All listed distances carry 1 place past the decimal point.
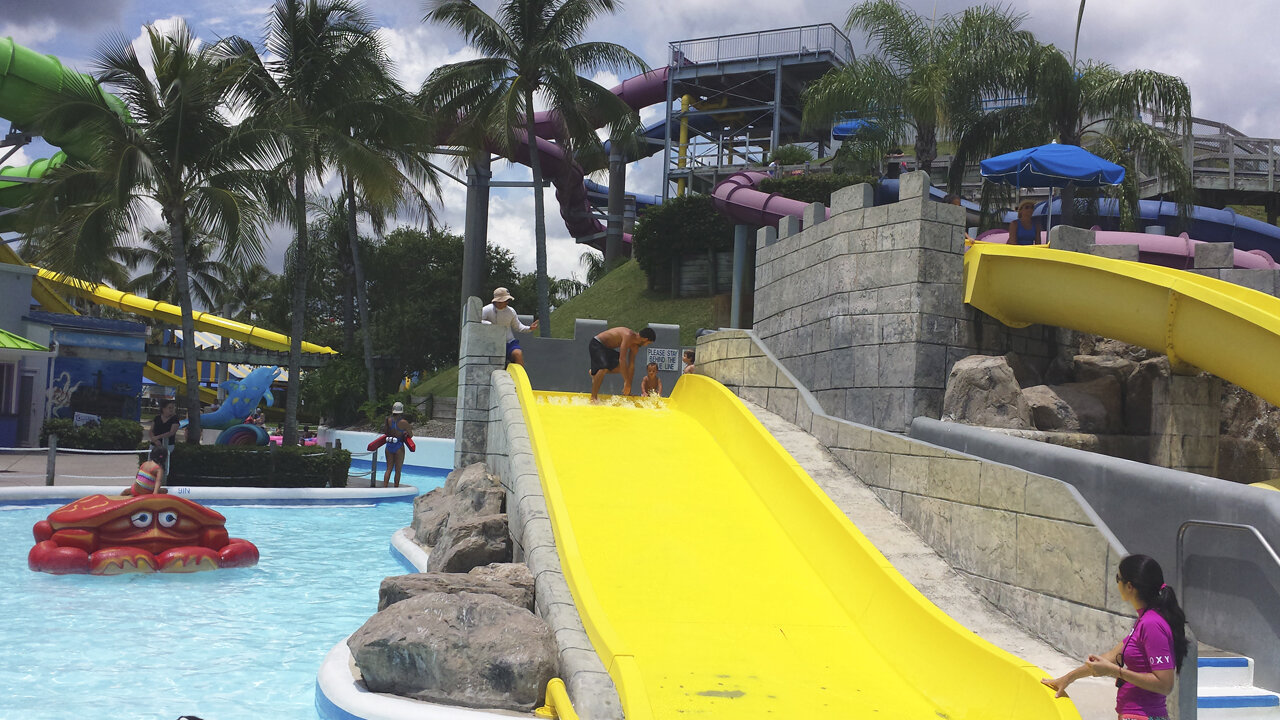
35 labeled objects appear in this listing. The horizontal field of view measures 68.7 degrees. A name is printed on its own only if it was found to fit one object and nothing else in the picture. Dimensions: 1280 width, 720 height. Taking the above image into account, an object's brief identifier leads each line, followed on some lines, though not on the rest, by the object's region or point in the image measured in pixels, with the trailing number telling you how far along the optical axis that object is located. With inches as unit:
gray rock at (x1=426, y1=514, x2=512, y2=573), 352.5
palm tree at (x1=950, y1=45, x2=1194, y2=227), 712.4
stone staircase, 240.4
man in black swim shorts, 501.7
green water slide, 868.0
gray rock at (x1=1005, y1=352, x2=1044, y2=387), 428.5
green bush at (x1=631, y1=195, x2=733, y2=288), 1206.3
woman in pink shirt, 174.7
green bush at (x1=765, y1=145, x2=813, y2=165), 1254.3
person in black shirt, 684.1
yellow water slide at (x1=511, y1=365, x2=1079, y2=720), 233.9
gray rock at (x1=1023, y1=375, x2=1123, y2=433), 383.9
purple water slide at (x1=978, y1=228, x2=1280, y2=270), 818.8
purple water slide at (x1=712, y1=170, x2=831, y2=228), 1034.1
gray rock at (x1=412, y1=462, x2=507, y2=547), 422.0
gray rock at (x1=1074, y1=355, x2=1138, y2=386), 429.7
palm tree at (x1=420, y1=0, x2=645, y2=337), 896.9
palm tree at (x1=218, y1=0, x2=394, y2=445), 780.0
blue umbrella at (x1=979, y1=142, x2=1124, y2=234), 561.0
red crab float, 419.2
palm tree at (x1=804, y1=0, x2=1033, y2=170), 738.2
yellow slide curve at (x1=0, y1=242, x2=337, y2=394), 1153.4
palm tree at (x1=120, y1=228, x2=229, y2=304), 1707.7
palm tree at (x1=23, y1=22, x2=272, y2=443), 701.8
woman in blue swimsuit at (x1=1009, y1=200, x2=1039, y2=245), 493.6
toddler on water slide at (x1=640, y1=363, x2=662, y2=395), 529.3
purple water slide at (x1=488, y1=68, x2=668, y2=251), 1373.0
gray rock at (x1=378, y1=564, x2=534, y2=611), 282.5
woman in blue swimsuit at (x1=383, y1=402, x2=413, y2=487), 749.9
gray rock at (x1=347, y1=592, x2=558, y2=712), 239.8
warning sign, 586.9
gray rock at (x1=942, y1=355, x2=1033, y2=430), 364.5
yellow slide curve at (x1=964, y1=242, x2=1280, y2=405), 325.4
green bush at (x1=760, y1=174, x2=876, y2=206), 1089.4
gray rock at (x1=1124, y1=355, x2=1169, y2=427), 413.7
